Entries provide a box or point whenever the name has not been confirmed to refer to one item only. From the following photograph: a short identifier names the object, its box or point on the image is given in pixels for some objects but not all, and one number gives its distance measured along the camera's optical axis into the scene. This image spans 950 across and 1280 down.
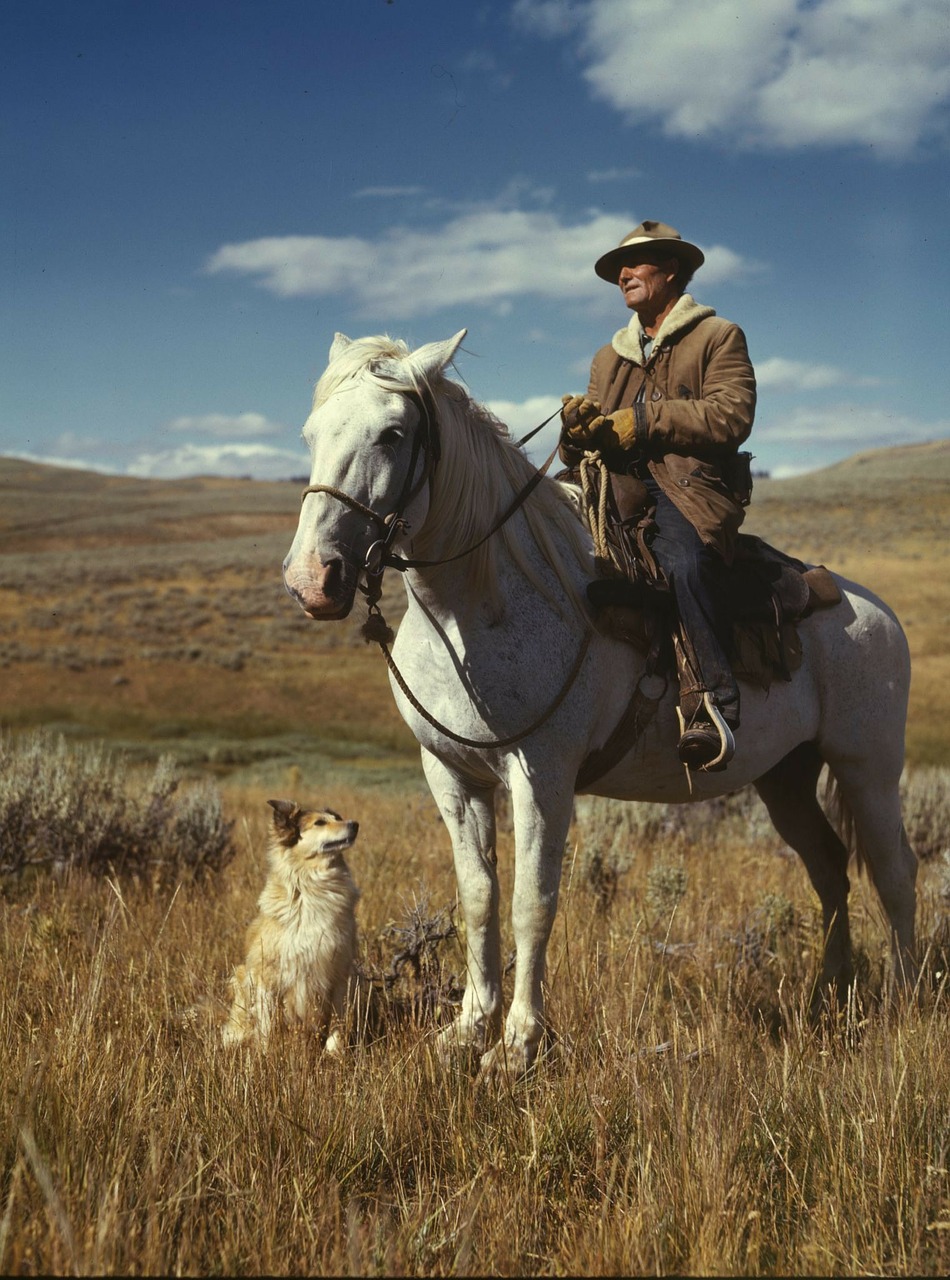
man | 4.09
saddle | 4.10
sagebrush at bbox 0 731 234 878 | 7.30
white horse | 3.28
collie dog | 4.20
